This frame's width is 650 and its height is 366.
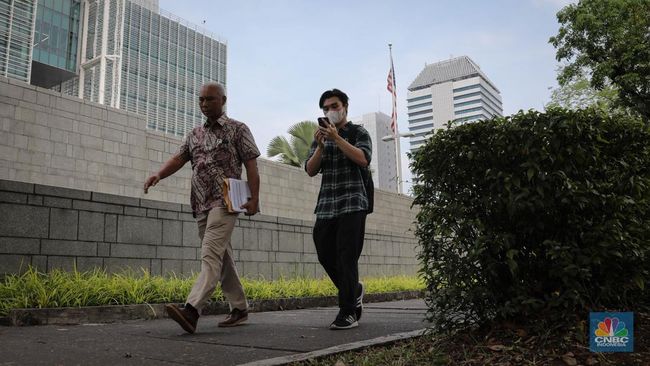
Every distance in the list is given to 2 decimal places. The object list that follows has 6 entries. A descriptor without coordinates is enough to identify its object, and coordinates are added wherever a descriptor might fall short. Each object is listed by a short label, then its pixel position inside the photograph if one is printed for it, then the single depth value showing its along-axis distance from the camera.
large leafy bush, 2.91
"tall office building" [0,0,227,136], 42.91
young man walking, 4.07
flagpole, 23.70
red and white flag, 24.12
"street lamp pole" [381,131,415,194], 23.55
